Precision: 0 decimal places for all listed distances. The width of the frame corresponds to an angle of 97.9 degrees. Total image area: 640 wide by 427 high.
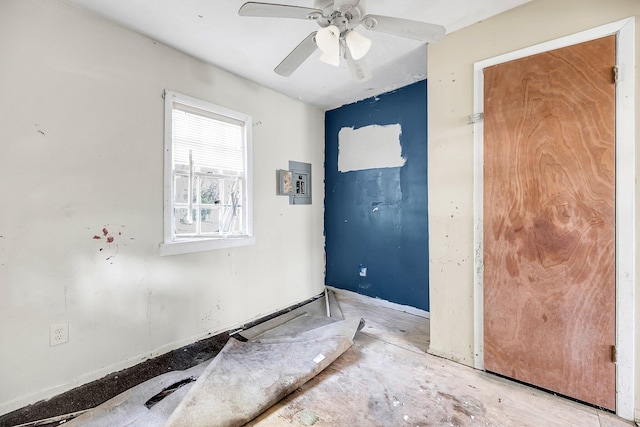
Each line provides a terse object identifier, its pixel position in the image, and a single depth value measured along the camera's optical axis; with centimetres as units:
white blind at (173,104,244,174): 230
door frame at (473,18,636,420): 146
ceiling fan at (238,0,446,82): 132
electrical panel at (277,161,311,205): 306
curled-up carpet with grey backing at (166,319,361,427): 144
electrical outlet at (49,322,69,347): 166
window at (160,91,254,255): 221
